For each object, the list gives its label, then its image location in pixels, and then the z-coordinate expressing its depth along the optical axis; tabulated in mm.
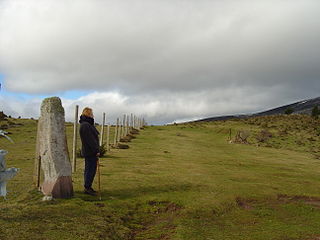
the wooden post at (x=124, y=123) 35434
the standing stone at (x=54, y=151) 10445
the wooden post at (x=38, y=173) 11258
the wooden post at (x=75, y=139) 15961
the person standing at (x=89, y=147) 11430
